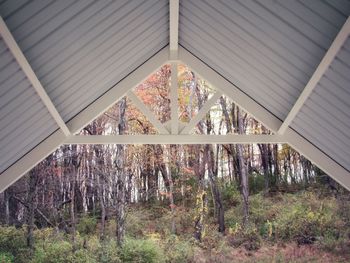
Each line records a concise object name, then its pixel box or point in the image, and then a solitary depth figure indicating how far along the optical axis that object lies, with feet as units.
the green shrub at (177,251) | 44.45
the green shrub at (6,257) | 43.83
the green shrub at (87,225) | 59.52
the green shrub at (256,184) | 69.42
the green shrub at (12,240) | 48.37
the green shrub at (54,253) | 43.34
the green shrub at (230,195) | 65.00
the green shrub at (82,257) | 42.75
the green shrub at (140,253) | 42.09
